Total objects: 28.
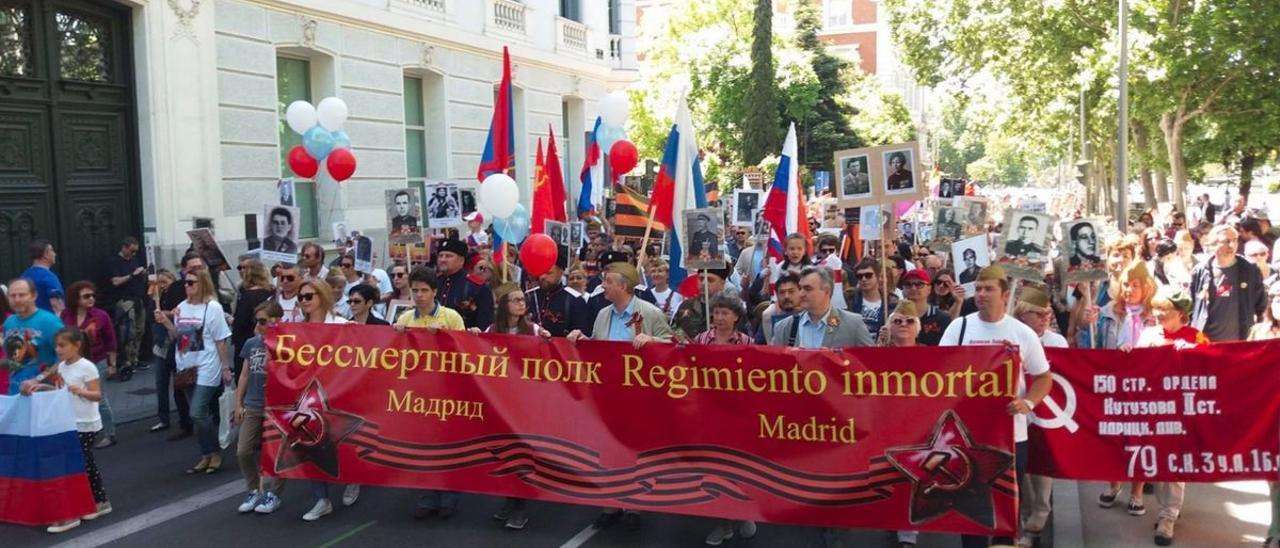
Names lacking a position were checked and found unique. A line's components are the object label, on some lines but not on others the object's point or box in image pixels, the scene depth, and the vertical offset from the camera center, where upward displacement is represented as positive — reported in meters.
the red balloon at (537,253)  9.49 -0.28
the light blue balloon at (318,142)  13.80 +1.00
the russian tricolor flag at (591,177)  15.98 +0.58
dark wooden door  13.02 +1.19
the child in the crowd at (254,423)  7.54 -1.29
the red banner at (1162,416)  6.48 -1.24
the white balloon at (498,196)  10.99 +0.23
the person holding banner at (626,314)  7.58 -0.66
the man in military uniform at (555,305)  9.34 -0.72
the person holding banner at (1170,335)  6.72 -0.80
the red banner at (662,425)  6.04 -1.20
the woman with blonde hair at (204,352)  8.68 -0.94
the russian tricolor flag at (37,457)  7.19 -1.41
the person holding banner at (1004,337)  5.99 -0.70
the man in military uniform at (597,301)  9.27 -0.71
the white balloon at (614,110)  15.64 +1.46
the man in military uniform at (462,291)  9.20 -0.57
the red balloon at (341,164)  13.90 +0.73
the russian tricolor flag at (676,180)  9.90 +0.31
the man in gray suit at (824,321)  6.78 -0.67
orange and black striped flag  11.72 +0.02
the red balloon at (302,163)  13.84 +0.76
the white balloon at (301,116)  13.93 +1.33
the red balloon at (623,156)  14.97 +0.79
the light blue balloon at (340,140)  14.14 +1.05
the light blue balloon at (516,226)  11.59 -0.07
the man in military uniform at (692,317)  8.84 -0.80
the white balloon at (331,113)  13.90 +1.36
